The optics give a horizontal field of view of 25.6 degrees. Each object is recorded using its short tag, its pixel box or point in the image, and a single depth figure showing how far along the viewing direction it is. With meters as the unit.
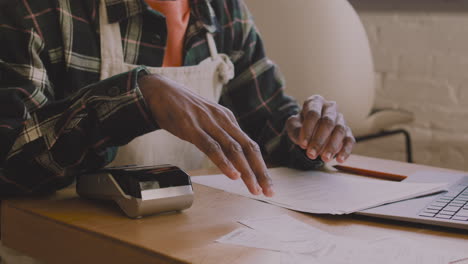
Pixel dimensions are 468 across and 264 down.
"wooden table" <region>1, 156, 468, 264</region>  0.92
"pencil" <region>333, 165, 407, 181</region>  1.23
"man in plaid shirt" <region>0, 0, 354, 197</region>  1.03
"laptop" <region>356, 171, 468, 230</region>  1.01
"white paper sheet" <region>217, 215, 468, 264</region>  0.91
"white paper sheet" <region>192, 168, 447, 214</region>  1.07
